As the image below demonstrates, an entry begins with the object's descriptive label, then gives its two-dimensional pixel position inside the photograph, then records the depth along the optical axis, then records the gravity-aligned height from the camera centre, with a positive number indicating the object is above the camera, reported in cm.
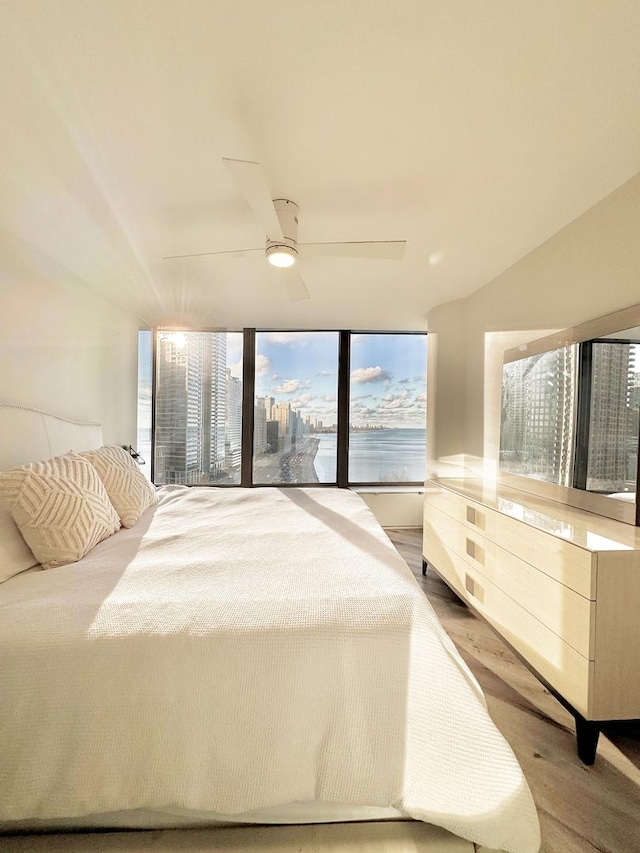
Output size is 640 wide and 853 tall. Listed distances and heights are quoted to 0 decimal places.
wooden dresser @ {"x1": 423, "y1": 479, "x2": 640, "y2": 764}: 139 -73
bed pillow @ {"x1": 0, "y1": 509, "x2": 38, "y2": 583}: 138 -51
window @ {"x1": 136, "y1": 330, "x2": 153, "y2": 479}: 420 +22
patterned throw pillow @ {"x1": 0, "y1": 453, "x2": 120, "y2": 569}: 145 -38
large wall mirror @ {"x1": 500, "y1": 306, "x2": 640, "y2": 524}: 174 +4
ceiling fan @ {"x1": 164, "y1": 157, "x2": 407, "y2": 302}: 179 +88
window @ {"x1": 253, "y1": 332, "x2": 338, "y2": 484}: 457 +16
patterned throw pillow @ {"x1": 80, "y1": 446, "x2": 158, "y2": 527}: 198 -37
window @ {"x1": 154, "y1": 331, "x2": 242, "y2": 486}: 449 +11
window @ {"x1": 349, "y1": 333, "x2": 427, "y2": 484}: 459 +32
